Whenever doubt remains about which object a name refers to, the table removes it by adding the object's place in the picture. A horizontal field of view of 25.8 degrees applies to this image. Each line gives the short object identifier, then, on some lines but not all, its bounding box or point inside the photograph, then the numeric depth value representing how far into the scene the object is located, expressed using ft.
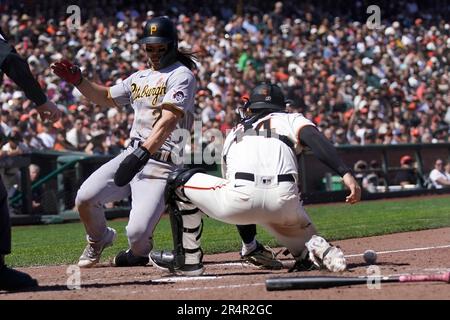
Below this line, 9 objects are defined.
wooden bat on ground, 18.02
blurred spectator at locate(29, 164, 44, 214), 49.14
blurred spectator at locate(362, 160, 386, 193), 59.41
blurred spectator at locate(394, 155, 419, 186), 61.98
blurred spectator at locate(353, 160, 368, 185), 59.16
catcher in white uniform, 20.26
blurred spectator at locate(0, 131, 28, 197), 47.03
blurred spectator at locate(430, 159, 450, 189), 61.52
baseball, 22.91
